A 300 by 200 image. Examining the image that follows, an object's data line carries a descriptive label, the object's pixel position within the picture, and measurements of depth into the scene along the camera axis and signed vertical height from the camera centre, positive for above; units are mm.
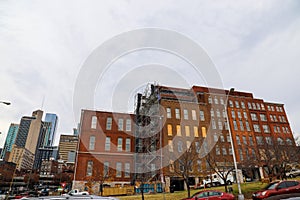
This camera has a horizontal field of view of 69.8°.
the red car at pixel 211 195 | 15102 -466
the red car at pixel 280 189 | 14094 -112
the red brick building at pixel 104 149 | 37969 +7272
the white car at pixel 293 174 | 33500 +1893
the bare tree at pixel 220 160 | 29898 +4233
